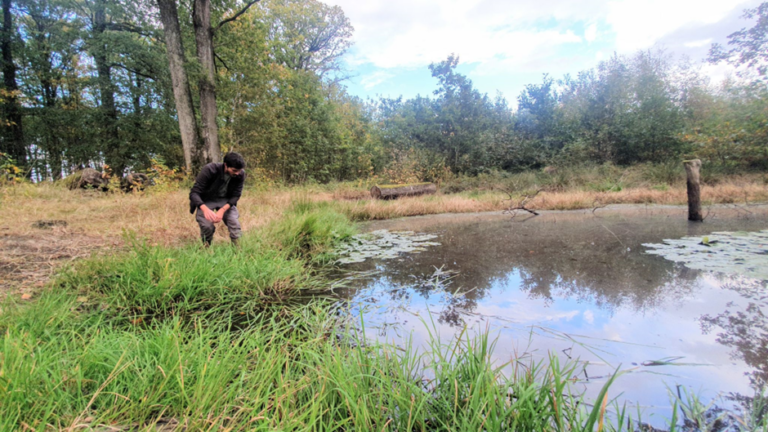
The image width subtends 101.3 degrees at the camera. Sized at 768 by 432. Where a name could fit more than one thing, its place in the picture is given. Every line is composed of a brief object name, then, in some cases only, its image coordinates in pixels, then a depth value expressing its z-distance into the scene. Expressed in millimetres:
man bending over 3338
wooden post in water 4859
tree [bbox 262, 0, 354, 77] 19823
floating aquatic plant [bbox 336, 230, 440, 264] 3859
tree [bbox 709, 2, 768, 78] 12766
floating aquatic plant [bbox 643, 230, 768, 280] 2641
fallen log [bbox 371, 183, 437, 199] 9906
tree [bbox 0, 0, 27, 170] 11617
